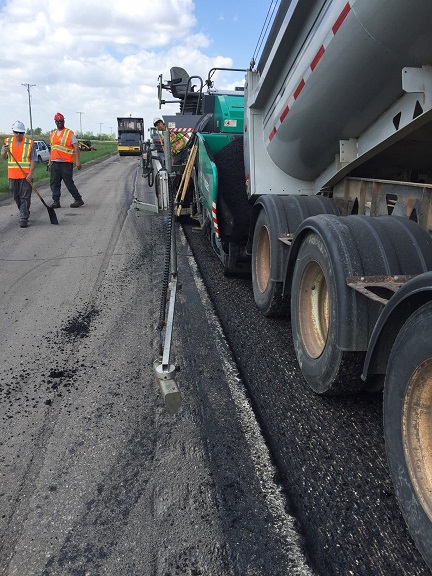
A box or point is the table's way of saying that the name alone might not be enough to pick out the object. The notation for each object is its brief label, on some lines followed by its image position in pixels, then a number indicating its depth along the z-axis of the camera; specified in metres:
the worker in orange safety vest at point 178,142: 8.20
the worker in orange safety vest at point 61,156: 9.87
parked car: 28.29
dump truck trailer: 1.97
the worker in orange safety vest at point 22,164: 8.52
